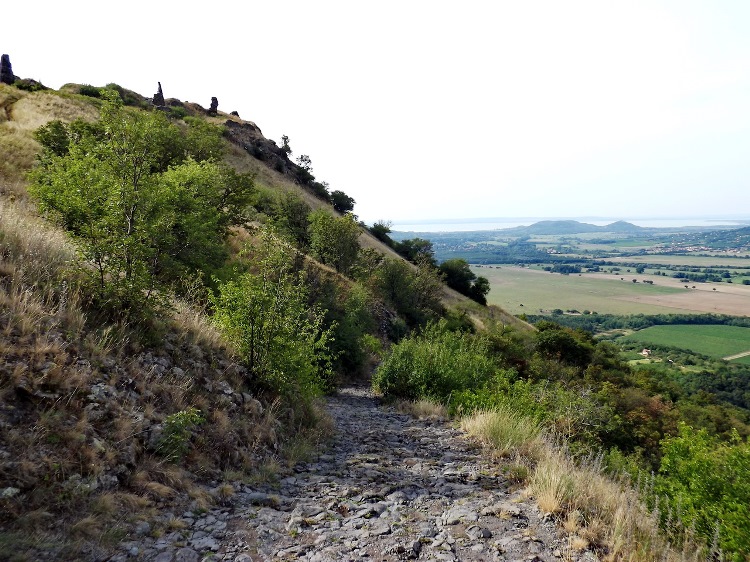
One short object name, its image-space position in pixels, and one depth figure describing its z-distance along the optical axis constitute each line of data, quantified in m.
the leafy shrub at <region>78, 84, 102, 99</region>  55.00
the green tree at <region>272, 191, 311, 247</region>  34.19
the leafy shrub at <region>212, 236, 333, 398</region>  8.39
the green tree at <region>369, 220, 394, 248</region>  68.19
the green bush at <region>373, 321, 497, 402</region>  13.56
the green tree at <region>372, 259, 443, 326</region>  36.53
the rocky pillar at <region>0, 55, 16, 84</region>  50.00
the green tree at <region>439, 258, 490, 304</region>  64.75
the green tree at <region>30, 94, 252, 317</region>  6.73
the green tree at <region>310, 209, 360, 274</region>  33.50
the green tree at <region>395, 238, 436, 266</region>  68.38
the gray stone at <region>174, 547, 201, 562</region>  3.96
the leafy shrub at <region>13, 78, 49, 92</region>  46.31
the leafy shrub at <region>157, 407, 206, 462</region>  5.40
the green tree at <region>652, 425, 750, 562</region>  4.45
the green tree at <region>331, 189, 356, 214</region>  69.90
